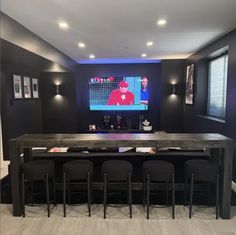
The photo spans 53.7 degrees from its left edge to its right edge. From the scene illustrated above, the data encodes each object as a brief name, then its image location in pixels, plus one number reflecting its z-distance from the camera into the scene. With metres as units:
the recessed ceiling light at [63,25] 3.52
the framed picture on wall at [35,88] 6.13
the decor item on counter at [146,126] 7.67
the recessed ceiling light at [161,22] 3.43
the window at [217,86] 4.92
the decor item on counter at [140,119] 7.97
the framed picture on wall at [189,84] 6.31
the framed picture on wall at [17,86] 5.16
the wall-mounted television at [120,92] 7.71
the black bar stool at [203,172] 2.86
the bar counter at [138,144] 2.83
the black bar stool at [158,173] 2.86
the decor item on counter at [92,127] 7.86
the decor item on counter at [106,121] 7.99
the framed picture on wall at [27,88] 5.64
